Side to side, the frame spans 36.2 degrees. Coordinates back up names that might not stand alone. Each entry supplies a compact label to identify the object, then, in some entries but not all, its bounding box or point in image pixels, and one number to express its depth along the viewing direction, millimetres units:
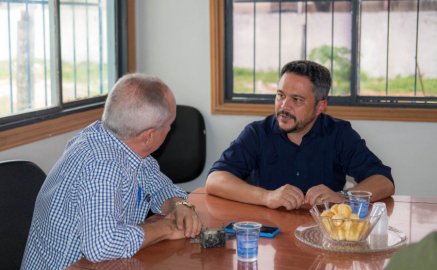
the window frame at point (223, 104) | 4016
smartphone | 2059
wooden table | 1794
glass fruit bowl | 1930
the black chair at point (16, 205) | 2309
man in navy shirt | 2830
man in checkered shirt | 1822
